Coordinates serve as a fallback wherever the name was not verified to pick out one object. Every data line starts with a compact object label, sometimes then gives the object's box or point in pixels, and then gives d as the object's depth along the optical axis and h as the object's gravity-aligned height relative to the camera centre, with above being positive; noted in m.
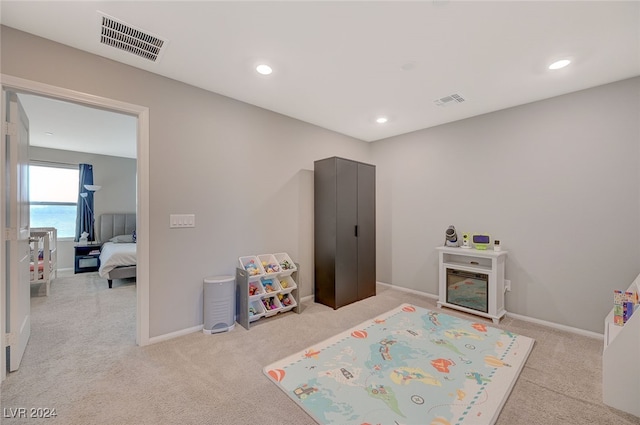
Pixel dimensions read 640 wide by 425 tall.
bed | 4.31 -0.61
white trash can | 2.68 -0.96
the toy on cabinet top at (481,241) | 3.25 -0.36
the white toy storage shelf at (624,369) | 1.64 -1.04
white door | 1.99 -0.13
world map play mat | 1.63 -1.25
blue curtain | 5.71 +0.18
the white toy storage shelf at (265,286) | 2.85 -0.87
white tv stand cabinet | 3.01 -0.69
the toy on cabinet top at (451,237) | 3.51 -0.33
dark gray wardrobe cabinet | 3.42 -0.25
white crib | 3.79 -0.67
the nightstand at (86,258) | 5.39 -0.90
